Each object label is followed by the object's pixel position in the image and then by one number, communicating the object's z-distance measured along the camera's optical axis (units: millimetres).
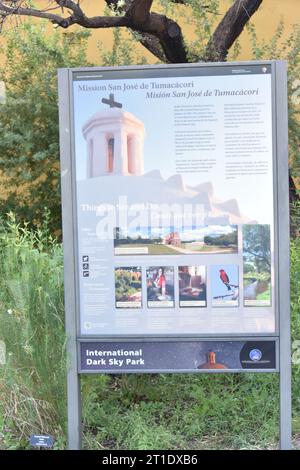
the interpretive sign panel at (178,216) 3172
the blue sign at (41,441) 3416
